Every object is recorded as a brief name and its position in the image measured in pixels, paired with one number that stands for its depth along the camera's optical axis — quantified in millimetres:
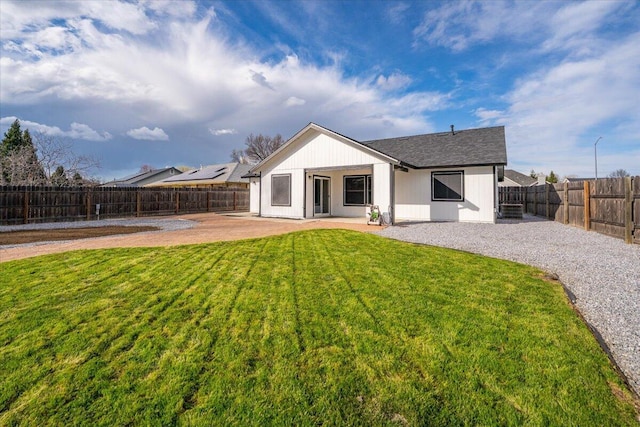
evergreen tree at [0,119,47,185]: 19453
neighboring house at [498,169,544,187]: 39406
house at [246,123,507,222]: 13000
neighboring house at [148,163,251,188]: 31375
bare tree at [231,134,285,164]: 48375
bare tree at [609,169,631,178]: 49281
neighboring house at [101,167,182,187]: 42656
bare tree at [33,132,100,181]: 20422
